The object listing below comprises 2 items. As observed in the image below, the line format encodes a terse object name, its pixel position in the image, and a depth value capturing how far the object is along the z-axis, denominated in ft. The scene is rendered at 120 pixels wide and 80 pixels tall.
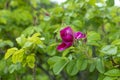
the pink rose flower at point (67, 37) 4.46
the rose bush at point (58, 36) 4.74
